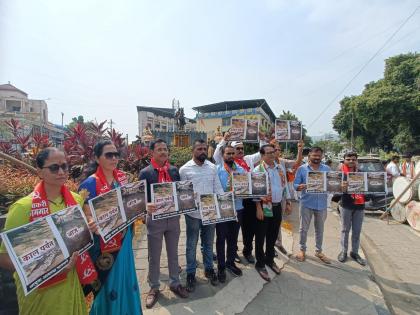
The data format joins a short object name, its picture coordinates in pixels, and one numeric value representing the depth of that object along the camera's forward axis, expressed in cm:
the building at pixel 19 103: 4999
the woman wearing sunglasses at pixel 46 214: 179
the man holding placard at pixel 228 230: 379
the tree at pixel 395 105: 2512
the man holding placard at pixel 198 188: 361
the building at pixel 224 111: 5472
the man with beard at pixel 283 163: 485
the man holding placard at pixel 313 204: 465
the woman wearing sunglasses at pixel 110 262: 238
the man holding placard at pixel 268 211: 396
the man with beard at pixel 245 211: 413
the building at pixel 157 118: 6127
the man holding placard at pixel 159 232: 325
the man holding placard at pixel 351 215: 469
